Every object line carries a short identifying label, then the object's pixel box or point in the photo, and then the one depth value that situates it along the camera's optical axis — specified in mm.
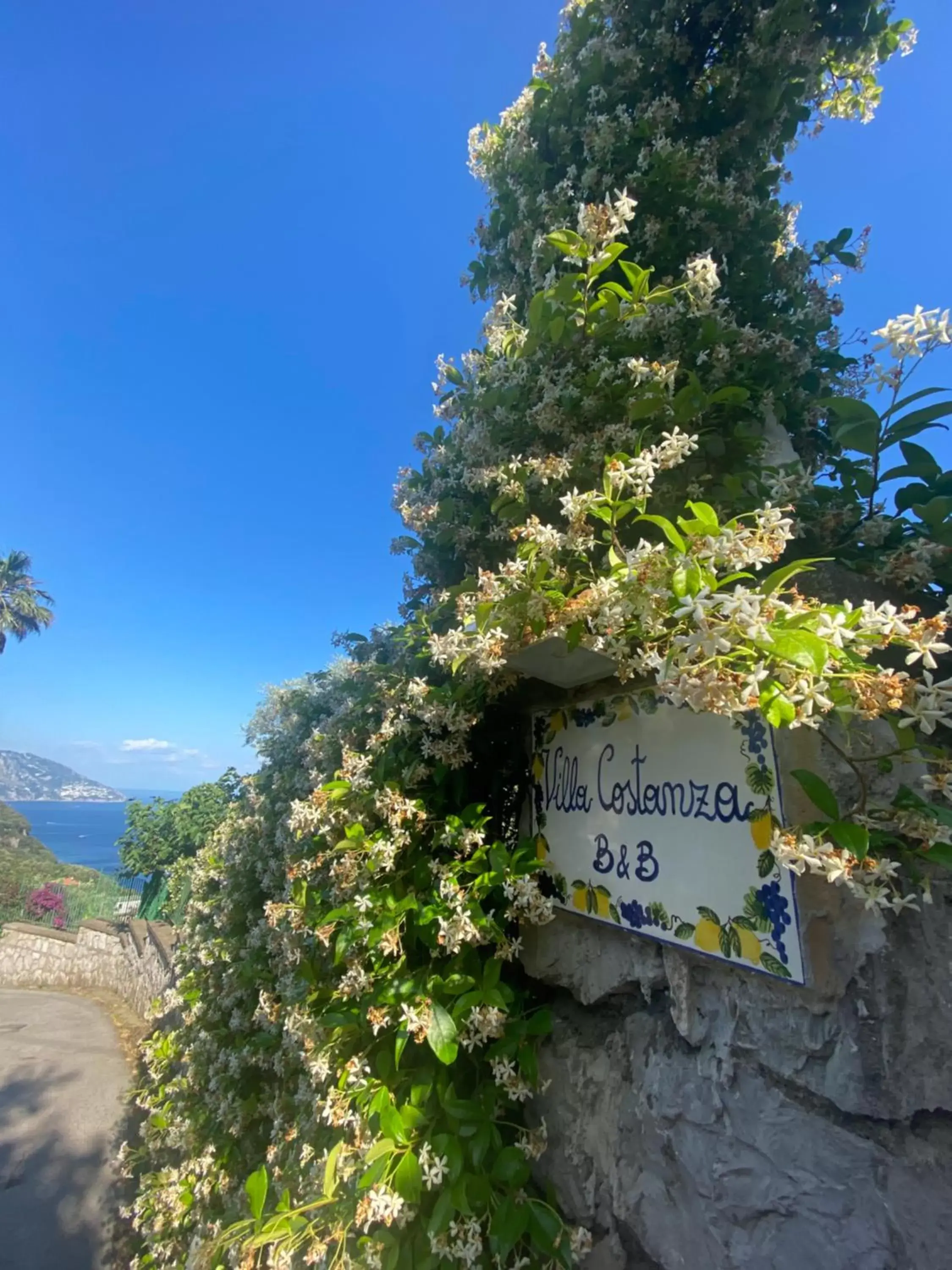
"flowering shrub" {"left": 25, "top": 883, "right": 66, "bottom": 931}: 11398
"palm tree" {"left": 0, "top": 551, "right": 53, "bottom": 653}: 23256
